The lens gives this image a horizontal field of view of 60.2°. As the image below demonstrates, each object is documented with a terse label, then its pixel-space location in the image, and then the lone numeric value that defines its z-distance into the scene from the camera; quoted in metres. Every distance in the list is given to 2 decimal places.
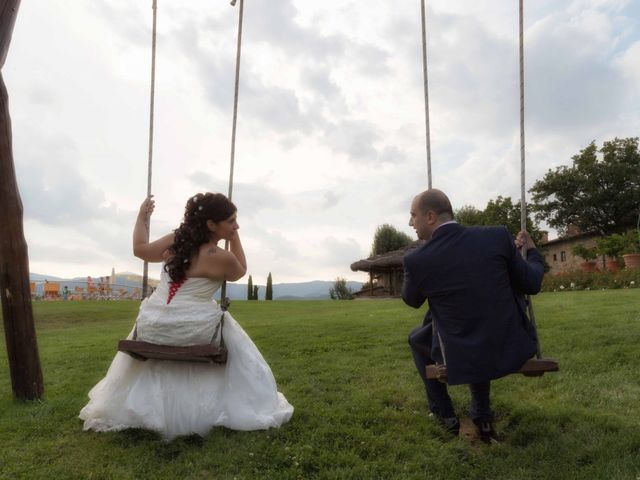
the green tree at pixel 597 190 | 42.97
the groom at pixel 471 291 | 3.65
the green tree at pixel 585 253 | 26.80
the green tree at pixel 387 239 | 44.56
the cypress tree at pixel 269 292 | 37.88
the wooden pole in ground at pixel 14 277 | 5.38
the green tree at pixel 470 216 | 50.25
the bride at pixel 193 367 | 4.26
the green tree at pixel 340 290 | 39.30
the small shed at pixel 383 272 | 29.61
